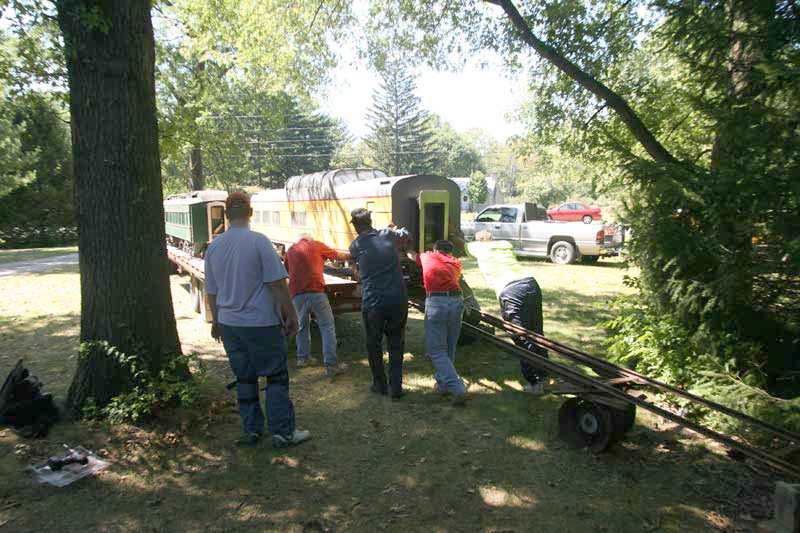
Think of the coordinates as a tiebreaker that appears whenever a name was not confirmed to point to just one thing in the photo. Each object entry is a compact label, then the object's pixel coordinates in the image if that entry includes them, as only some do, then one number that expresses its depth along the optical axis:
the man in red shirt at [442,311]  4.98
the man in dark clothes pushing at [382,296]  4.91
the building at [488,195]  49.82
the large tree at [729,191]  3.89
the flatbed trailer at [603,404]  3.24
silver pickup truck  15.48
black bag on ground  4.03
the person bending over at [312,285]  5.82
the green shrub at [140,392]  4.12
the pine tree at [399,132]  57.72
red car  29.86
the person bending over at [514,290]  5.32
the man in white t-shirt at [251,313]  3.83
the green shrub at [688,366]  3.96
